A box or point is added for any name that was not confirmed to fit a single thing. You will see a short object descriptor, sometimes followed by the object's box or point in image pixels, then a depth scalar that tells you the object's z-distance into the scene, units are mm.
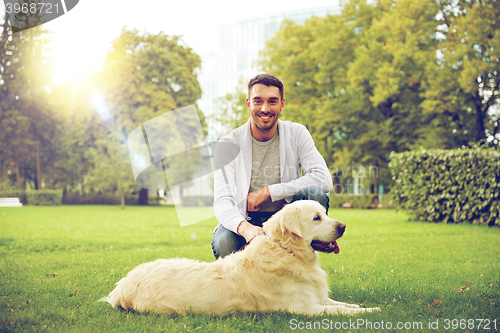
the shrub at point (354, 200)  27609
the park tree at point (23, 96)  31625
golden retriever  3355
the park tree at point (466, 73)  18828
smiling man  4266
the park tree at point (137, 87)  29906
